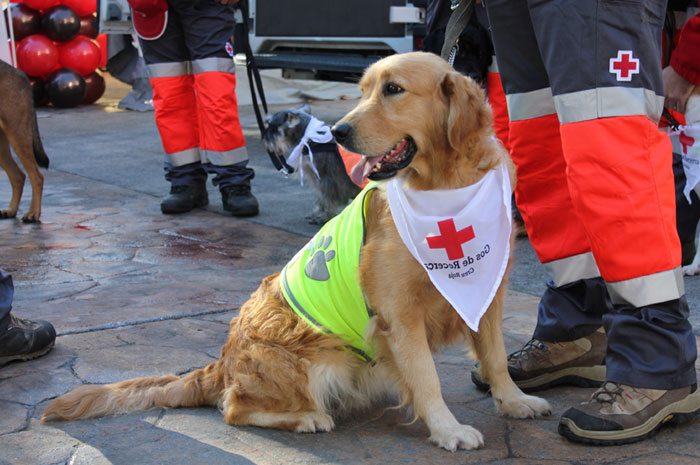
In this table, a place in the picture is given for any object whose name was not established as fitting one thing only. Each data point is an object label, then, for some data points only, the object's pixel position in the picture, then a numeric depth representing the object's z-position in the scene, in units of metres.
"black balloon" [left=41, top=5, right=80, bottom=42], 12.66
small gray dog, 6.32
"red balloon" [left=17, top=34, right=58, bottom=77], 12.42
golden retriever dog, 2.62
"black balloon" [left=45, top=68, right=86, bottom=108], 12.80
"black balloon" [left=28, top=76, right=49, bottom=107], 13.05
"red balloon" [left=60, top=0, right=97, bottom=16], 13.17
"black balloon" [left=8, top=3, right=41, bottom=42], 12.65
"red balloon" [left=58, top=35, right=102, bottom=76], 13.09
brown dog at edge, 6.56
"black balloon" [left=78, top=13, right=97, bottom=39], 13.81
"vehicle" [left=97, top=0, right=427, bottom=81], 8.62
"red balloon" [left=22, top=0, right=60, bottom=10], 12.69
